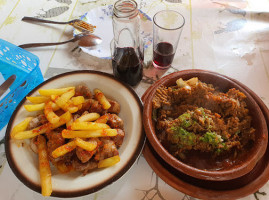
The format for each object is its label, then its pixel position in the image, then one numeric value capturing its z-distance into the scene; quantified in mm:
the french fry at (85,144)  328
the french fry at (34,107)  376
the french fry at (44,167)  307
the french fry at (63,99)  381
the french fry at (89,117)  359
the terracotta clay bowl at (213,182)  326
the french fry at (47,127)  360
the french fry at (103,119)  371
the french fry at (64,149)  331
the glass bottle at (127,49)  422
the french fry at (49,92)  393
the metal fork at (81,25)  558
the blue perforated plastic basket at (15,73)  419
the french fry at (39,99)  395
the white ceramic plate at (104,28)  533
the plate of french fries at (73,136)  325
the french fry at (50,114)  361
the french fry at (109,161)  337
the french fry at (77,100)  389
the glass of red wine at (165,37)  488
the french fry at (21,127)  358
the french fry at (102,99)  395
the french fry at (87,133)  343
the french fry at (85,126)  340
